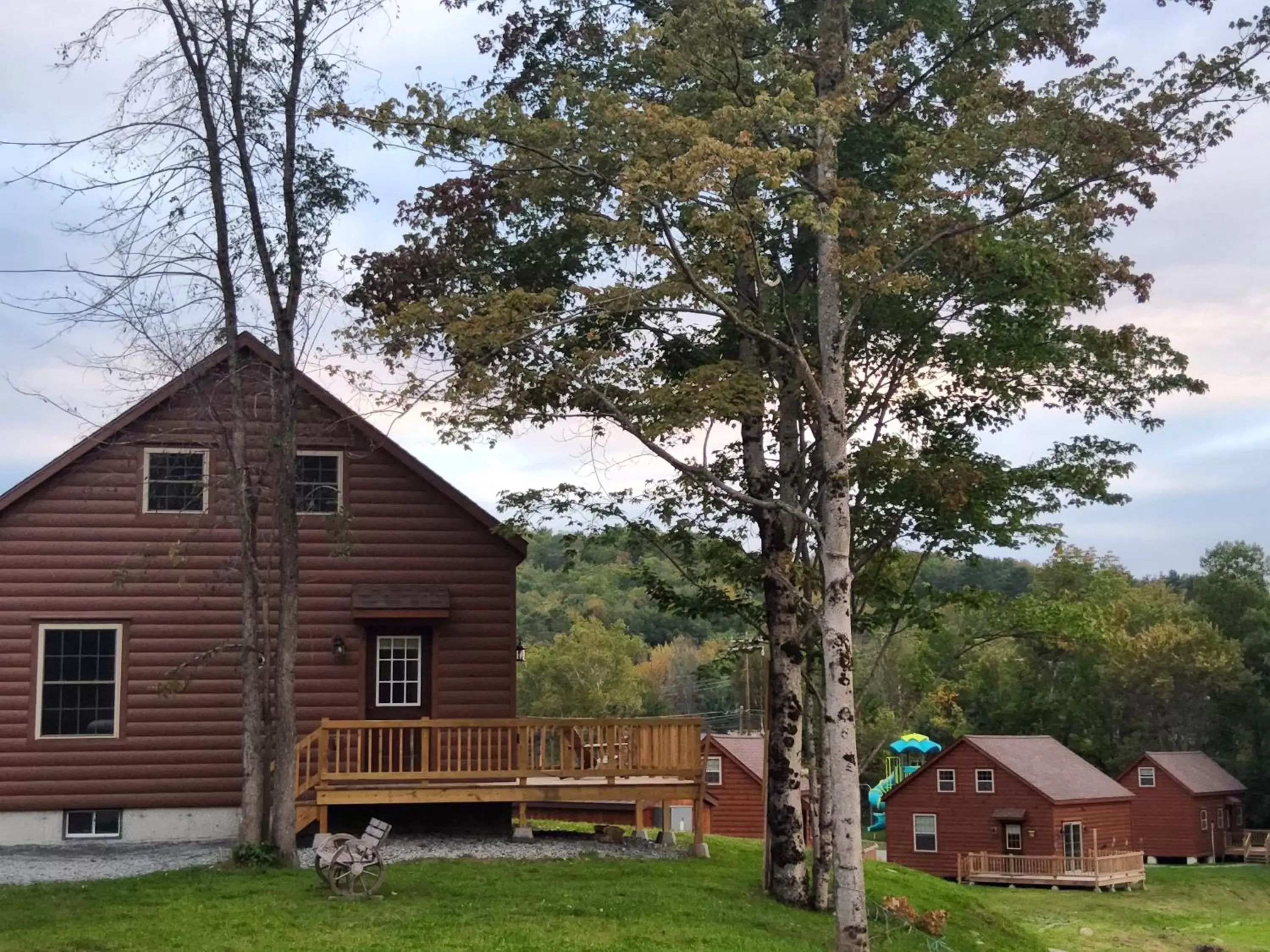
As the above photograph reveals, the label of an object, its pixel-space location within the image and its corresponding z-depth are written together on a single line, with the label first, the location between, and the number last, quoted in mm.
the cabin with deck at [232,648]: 17250
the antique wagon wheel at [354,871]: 12500
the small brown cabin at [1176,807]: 49188
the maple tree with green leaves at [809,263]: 11844
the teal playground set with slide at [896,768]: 52812
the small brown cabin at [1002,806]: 42094
